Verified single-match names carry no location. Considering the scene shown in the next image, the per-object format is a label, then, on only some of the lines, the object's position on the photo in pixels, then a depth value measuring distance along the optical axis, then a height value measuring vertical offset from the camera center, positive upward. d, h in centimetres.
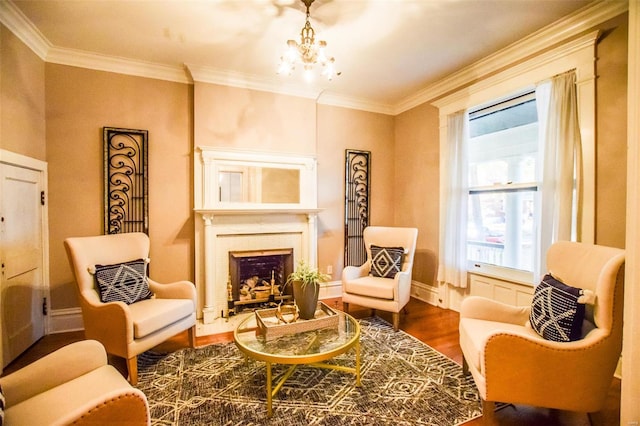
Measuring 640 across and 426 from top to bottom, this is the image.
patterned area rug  176 -126
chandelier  223 +121
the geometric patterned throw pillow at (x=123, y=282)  237 -63
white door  235 -46
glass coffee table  180 -92
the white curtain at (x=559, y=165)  245 +37
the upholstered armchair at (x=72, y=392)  109 -81
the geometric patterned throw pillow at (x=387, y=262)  336 -63
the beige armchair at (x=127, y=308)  210 -81
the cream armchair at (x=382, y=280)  301 -81
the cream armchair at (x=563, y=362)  154 -83
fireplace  337 -15
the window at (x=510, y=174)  241 +35
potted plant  225 -65
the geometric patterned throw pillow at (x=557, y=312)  163 -62
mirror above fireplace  342 +35
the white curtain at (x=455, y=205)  348 +3
